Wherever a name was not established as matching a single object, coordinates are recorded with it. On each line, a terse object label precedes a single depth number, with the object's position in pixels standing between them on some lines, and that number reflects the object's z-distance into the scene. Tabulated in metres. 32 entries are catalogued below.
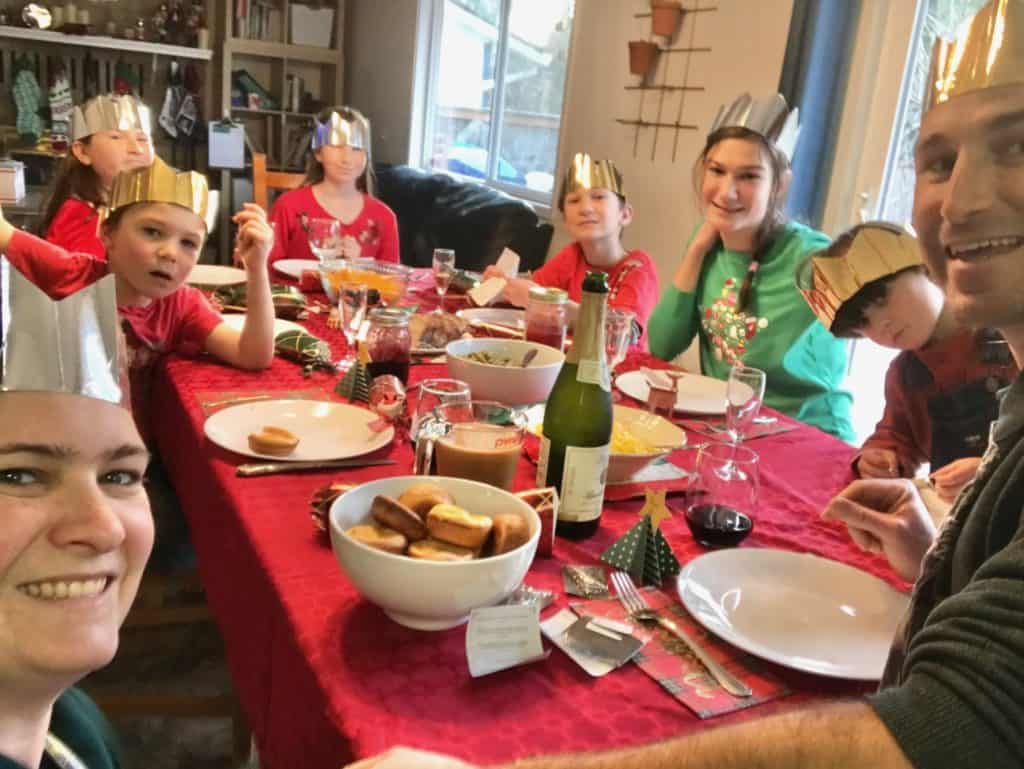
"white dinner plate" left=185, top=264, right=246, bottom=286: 2.37
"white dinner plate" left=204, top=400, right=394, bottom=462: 1.28
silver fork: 0.81
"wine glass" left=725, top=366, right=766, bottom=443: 1.46
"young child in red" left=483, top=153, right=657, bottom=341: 2.37
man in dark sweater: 0.54
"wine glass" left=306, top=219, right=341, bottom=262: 2.48
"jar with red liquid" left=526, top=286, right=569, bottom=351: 1.76
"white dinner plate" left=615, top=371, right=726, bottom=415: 1.67
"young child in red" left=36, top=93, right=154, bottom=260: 2.35
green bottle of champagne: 1.07
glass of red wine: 1.10
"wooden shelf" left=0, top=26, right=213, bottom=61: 5.50
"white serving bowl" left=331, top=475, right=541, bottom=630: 0.79
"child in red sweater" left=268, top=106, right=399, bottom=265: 3.04
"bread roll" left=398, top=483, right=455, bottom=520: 0.91
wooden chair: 3.46
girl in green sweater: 2.16
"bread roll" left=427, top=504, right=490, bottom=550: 0.85
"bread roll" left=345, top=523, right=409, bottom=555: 0.83
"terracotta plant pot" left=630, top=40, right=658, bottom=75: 3.47
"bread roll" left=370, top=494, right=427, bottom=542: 0.87
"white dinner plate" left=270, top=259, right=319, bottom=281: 2.59
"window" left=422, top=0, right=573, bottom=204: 4.52
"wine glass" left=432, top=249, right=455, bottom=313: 2.25
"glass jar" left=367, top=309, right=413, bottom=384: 1.58
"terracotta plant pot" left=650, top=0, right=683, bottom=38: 3.32
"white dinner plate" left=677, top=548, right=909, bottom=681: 0.86
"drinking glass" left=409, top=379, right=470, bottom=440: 1.22
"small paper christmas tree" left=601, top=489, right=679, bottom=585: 1.00
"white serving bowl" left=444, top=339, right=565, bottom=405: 1.49
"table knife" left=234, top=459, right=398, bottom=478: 1.19
